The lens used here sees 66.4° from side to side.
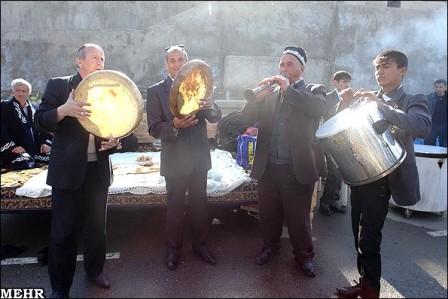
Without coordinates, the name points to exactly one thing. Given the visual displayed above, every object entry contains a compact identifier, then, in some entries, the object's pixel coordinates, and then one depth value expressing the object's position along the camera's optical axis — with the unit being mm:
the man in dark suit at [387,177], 2693
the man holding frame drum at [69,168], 2799
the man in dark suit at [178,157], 3354
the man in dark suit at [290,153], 3318
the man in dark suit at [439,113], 8102
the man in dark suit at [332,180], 5176
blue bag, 5215
